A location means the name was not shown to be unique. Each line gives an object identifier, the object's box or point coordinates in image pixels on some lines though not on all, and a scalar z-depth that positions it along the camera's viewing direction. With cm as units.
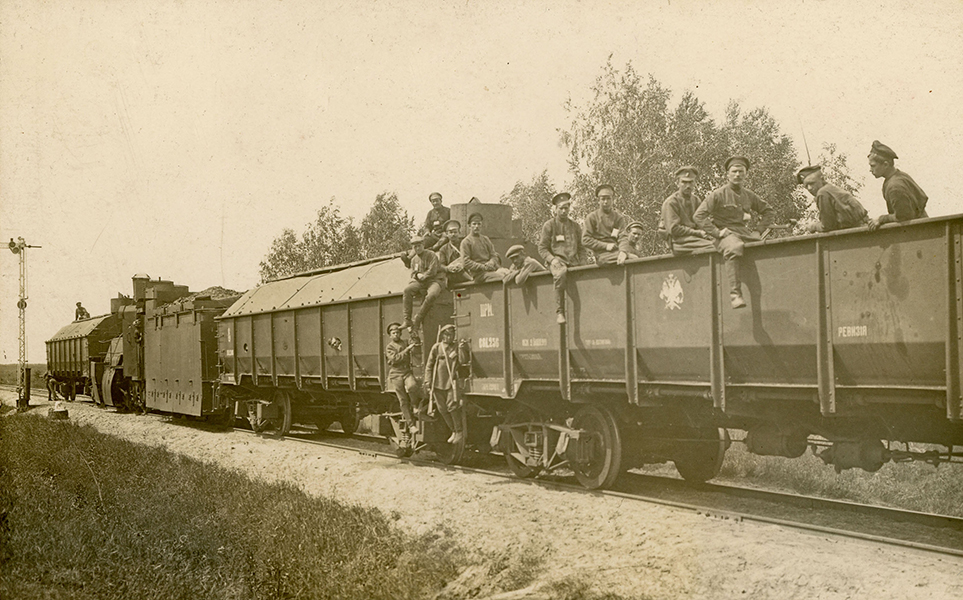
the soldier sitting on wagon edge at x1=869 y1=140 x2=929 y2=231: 657
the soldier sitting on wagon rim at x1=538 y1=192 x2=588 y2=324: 1038
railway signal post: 2362
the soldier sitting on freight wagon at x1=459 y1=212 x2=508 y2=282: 1155
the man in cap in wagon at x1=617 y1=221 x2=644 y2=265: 919
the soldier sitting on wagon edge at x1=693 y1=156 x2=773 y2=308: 830
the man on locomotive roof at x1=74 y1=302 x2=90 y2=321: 3728
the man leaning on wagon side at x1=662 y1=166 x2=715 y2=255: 811
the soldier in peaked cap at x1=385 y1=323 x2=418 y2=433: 1251
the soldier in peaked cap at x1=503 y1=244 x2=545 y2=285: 1027
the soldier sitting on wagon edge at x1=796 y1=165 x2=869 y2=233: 707
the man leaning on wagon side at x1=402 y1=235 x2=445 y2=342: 1214
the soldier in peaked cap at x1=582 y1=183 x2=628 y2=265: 976
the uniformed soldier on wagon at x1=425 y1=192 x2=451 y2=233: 1324
